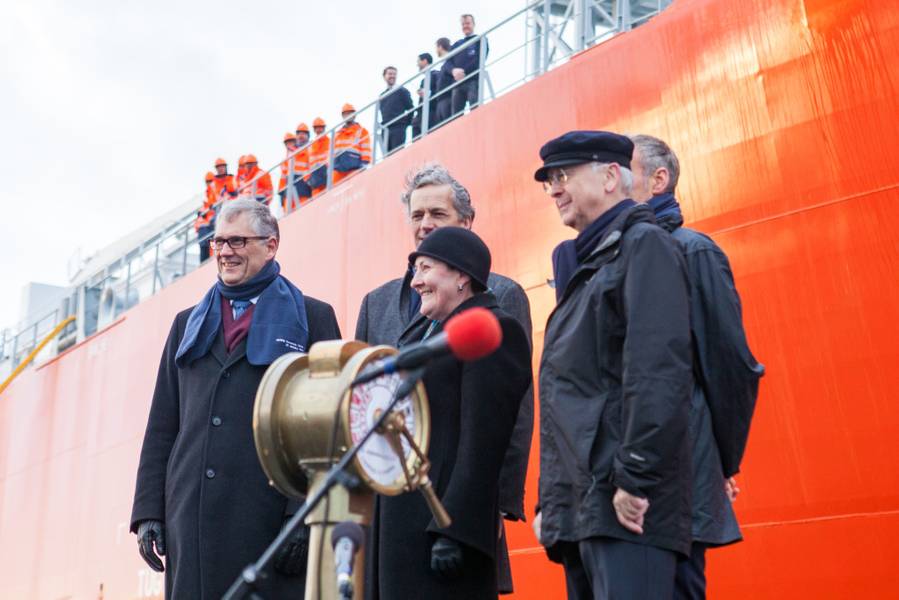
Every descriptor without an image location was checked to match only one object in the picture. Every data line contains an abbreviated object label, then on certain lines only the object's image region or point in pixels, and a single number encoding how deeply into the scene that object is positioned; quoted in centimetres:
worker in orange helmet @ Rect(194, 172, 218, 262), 1138
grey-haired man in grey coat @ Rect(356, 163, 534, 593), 320
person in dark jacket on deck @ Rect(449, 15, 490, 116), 791
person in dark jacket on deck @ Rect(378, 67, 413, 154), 923
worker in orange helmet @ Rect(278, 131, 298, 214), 1009
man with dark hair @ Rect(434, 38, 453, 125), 853
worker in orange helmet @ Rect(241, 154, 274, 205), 1088
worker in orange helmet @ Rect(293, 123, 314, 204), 1046
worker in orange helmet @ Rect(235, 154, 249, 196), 1266
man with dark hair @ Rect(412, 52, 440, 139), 880
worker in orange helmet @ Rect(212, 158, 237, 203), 1237
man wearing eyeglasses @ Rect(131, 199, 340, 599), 304
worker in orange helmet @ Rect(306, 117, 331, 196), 1002
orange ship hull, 389
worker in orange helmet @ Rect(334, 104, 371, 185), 930
